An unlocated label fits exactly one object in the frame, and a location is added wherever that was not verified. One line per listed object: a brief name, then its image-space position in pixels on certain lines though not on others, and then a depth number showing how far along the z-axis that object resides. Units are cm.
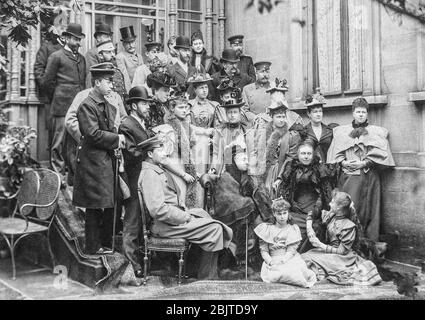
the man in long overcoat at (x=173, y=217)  621
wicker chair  640
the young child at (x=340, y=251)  640
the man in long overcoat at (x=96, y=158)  628
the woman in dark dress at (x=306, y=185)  700
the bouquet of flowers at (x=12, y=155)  700
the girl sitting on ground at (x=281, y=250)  626
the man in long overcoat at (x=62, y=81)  774
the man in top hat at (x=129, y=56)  820
